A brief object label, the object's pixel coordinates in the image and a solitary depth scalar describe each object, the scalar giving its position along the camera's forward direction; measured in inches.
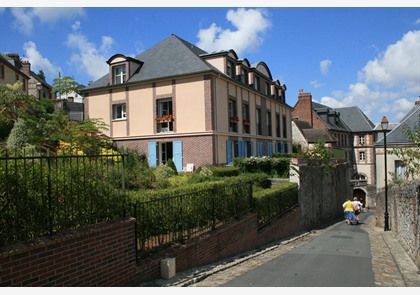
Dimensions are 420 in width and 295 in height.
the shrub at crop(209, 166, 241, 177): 739.4
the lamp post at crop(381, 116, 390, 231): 732.7
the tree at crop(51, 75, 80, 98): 1112.8
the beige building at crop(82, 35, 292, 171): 885.8
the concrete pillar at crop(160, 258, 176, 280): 263.4
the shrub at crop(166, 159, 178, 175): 778.8
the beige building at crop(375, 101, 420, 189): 930.1
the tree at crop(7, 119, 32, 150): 527.8
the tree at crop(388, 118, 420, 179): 489.1
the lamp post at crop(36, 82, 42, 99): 2021.4
